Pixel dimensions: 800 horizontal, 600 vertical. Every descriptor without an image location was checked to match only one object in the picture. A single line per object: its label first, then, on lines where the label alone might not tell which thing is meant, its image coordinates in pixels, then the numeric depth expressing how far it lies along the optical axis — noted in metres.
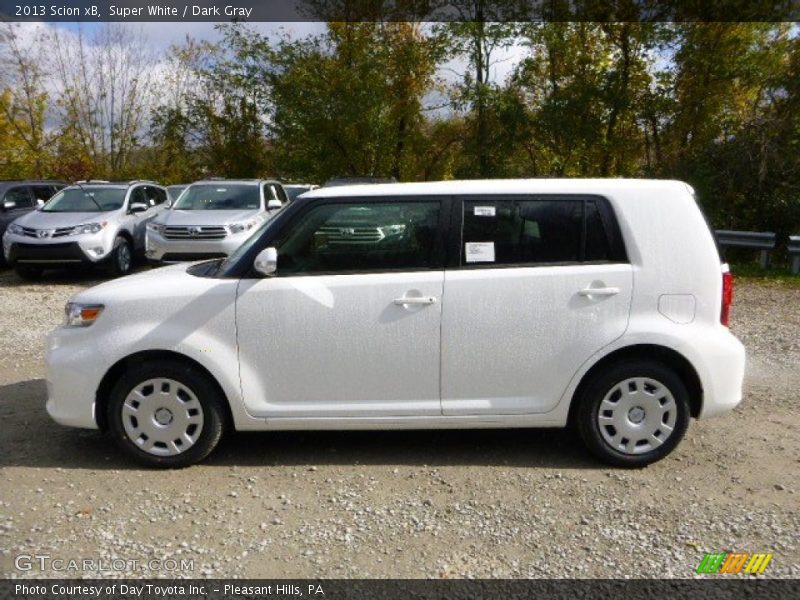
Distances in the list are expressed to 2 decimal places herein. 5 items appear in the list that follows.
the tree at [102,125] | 29.78
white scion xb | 3.96
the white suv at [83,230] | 11.30
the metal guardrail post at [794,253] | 11.45
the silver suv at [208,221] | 11.09
